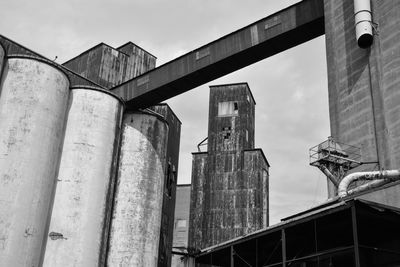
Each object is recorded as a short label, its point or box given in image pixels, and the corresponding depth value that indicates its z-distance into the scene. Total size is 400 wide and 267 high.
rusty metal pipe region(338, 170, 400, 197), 16.81
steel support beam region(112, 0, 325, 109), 21.42
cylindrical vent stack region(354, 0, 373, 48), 19.28
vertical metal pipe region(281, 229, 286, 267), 15.13
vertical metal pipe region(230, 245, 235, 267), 18.58
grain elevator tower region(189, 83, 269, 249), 38.09
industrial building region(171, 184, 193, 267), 43.66
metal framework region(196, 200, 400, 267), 13.27
